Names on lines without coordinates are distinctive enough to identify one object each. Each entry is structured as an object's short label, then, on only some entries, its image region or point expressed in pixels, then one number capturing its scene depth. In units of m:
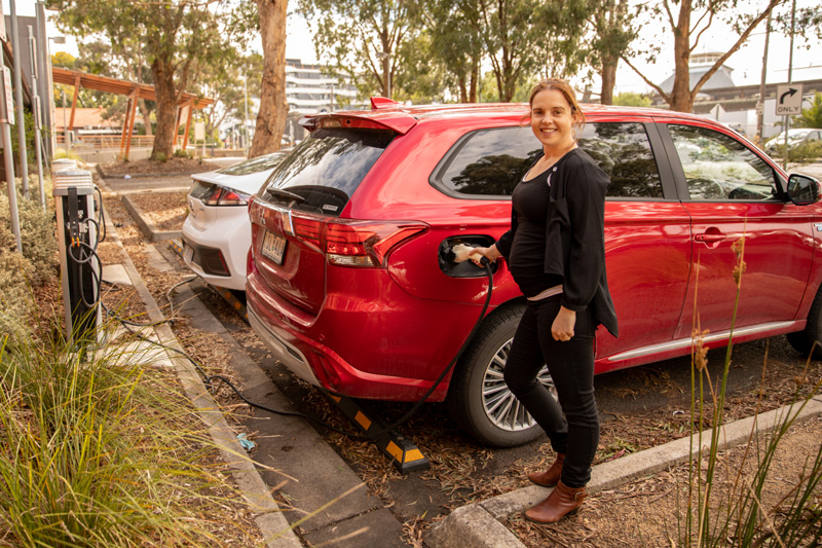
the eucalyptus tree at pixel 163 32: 19.12
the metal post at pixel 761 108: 34.22
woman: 2.76
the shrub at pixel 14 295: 3.51
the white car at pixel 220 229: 6.25
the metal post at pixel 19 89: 7.09
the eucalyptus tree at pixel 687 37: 17.02
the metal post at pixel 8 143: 5.88
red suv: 3.48
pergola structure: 28.55
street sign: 20.92
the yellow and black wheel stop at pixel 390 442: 3.78
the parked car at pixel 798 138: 31.60
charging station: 4.73
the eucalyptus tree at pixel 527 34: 19.97
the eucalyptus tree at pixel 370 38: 27.22
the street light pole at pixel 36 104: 9.05
